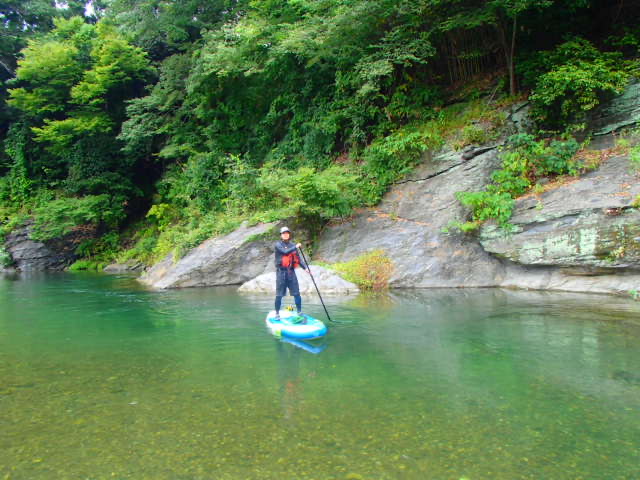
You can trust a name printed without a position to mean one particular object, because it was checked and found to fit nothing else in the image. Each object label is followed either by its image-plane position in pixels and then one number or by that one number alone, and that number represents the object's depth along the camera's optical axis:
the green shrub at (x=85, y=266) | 23.67
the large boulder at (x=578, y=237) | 9.70
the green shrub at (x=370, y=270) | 12.40
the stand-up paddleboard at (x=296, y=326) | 7.33
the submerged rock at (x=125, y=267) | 22.35
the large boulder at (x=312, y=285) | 12.11
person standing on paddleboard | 8.46
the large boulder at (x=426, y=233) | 12.13
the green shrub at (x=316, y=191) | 13.86
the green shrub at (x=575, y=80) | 11.27
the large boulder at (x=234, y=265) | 14.24
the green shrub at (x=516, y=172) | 11.59
